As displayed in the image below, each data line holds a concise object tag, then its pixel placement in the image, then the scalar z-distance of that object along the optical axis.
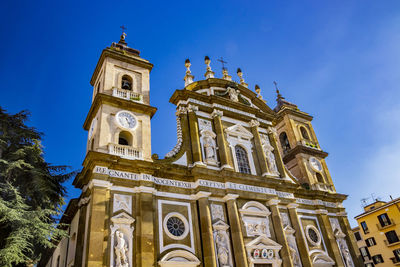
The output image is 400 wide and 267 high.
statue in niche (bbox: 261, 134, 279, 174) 21.75
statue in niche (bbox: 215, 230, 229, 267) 15.88
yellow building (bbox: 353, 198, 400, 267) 33.99
